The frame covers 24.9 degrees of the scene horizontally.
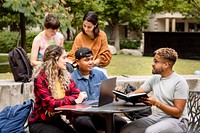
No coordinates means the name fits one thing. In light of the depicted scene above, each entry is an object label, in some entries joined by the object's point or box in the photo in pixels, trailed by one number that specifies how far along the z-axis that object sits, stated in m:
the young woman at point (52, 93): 4.75
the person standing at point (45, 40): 6.27
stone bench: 6.59
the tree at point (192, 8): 26.76
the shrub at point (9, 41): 31.80
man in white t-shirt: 4.70
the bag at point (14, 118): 4.84
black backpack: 6.54
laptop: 4.61
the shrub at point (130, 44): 38.84
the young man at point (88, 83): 5.25
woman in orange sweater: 6.32
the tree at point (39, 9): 13.75
